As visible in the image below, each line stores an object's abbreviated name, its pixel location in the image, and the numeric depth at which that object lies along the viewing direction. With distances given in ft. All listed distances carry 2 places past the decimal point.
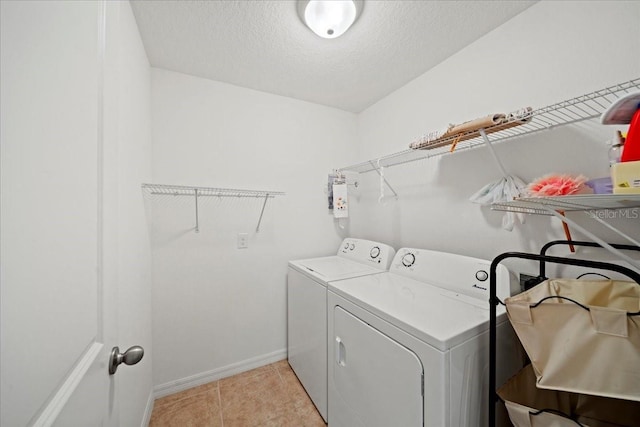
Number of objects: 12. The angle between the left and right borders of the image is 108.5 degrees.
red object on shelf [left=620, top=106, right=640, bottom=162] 2.41
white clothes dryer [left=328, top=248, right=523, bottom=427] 2.85
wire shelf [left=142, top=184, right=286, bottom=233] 5.56
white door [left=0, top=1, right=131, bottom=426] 1.10
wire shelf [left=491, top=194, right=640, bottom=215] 2.32
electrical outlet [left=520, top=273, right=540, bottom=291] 3.89
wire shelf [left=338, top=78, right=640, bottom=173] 3.42
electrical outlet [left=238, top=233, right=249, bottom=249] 6.71
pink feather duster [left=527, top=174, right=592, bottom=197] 3.16
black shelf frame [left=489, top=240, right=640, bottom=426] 2.91
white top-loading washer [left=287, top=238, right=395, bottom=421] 5.10
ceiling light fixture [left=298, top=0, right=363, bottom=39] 4.10
